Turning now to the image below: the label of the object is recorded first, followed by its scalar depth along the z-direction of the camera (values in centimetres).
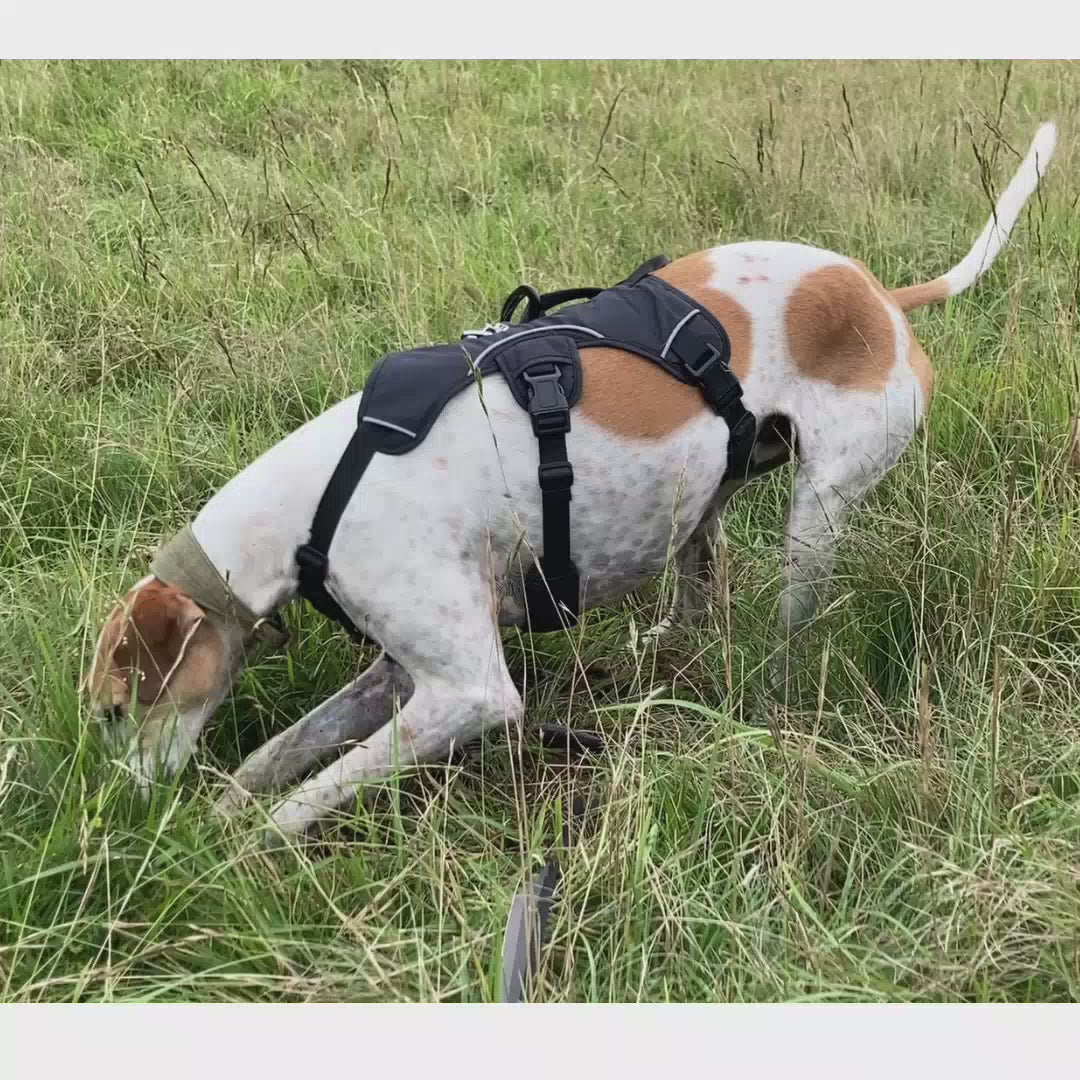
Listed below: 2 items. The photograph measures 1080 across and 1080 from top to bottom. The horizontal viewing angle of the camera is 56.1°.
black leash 161
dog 199
